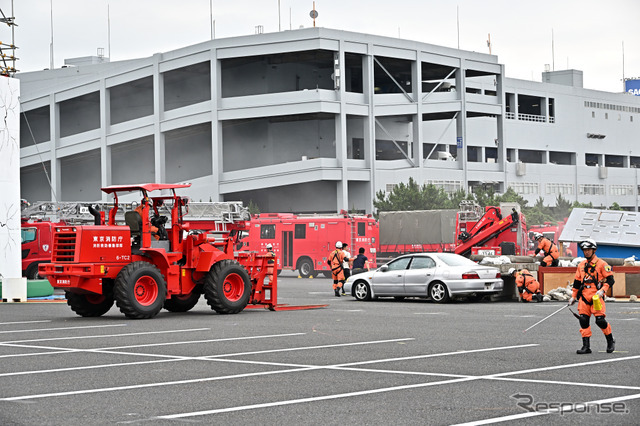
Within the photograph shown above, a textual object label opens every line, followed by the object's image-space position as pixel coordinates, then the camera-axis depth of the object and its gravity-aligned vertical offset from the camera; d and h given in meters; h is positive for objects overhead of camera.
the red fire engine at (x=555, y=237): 47.34 -0.09
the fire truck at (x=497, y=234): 40.08 +0.06
